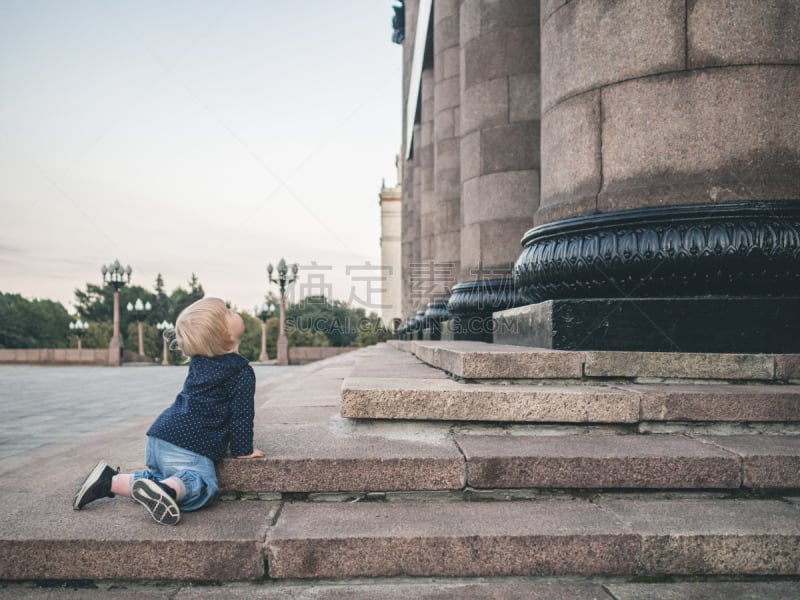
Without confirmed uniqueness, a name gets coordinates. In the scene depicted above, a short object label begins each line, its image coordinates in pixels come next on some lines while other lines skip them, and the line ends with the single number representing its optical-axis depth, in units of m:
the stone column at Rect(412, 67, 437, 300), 15.05
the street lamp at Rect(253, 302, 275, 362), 39.44
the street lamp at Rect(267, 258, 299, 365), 31.66
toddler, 2.60
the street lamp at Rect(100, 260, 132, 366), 32.09
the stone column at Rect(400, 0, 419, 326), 22.40
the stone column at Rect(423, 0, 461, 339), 12.14
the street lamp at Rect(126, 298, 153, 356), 35.76
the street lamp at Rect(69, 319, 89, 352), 41.91
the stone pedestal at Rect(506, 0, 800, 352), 3.62
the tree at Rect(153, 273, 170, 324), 102.62
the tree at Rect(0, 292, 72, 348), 80.31
